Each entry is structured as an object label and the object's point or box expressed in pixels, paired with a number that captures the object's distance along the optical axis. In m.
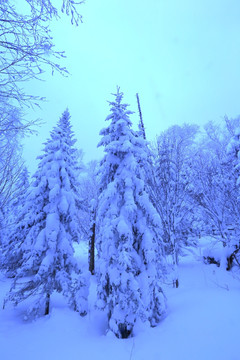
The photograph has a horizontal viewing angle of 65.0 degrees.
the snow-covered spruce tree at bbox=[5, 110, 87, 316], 8.19
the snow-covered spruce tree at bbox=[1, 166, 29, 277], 9.96
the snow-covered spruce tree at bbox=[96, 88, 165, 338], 6.06
